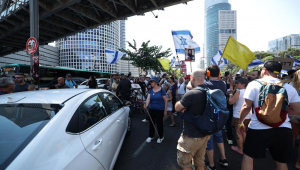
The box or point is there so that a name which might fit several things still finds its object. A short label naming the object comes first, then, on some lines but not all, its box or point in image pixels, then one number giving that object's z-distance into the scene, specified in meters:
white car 1.26
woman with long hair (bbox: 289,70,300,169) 2.80
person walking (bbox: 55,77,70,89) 5.67
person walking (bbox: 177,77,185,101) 6.48
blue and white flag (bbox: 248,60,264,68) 9.63
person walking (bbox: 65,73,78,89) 7.06
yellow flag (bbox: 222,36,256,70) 5.04
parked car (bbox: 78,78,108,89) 16.28
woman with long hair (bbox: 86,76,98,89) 8.09
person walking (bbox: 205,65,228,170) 2.64
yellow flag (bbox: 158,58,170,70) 13.55
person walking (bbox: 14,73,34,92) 4.44
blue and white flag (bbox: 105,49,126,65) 12.67
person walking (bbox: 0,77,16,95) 3.47
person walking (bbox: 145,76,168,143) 4.01
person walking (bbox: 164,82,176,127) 5.13
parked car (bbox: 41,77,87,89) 12.23
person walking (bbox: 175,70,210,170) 2.01
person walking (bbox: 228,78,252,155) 3.40
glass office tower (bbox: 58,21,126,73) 97.38
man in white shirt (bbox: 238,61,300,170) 2.05
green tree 20.95
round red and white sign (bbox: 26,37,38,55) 5.89
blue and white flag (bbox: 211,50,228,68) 12.86
